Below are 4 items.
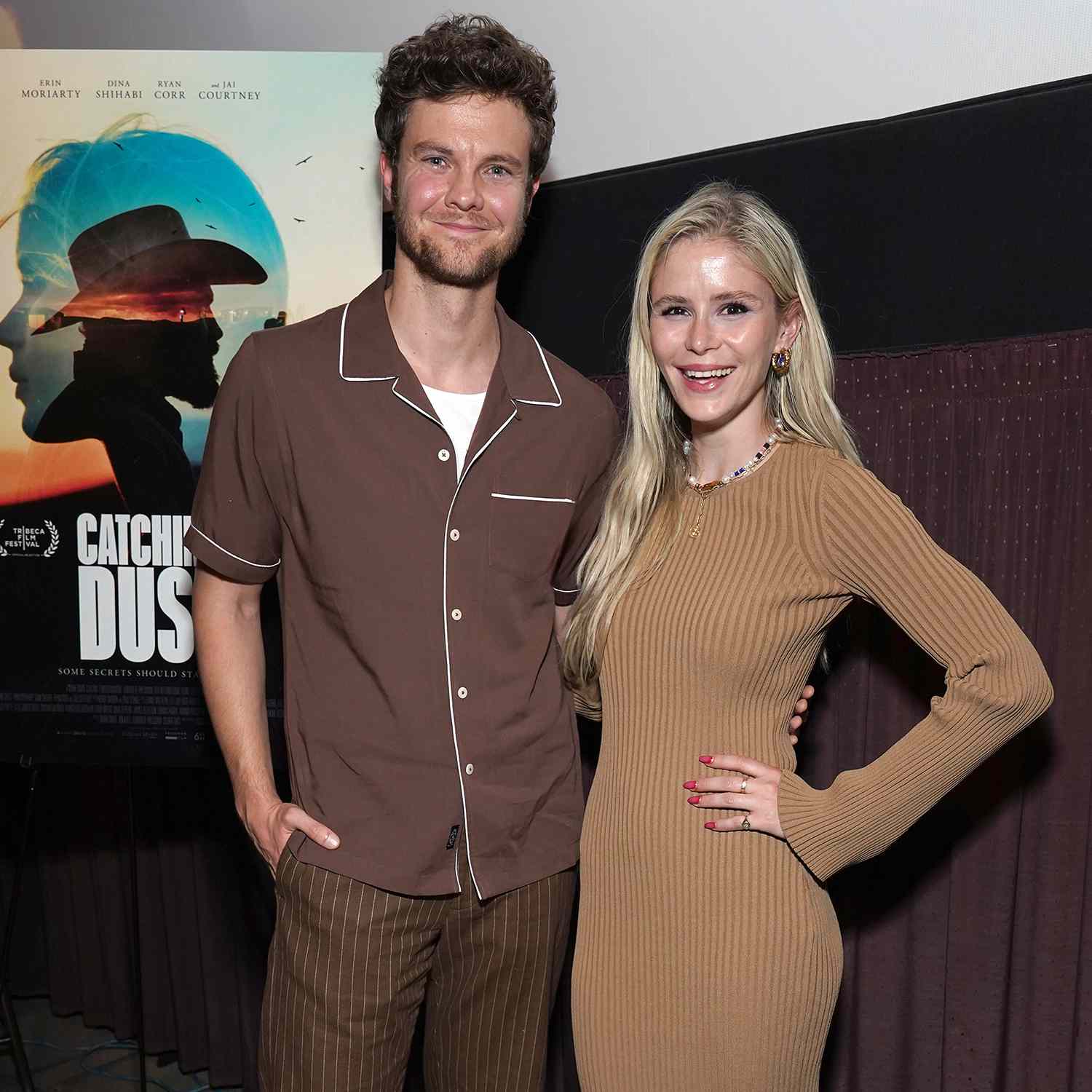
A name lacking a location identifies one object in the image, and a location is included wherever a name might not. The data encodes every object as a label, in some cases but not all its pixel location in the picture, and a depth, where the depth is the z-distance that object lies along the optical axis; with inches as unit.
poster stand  106.8
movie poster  94.2
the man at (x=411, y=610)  72.7
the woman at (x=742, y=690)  66.9
